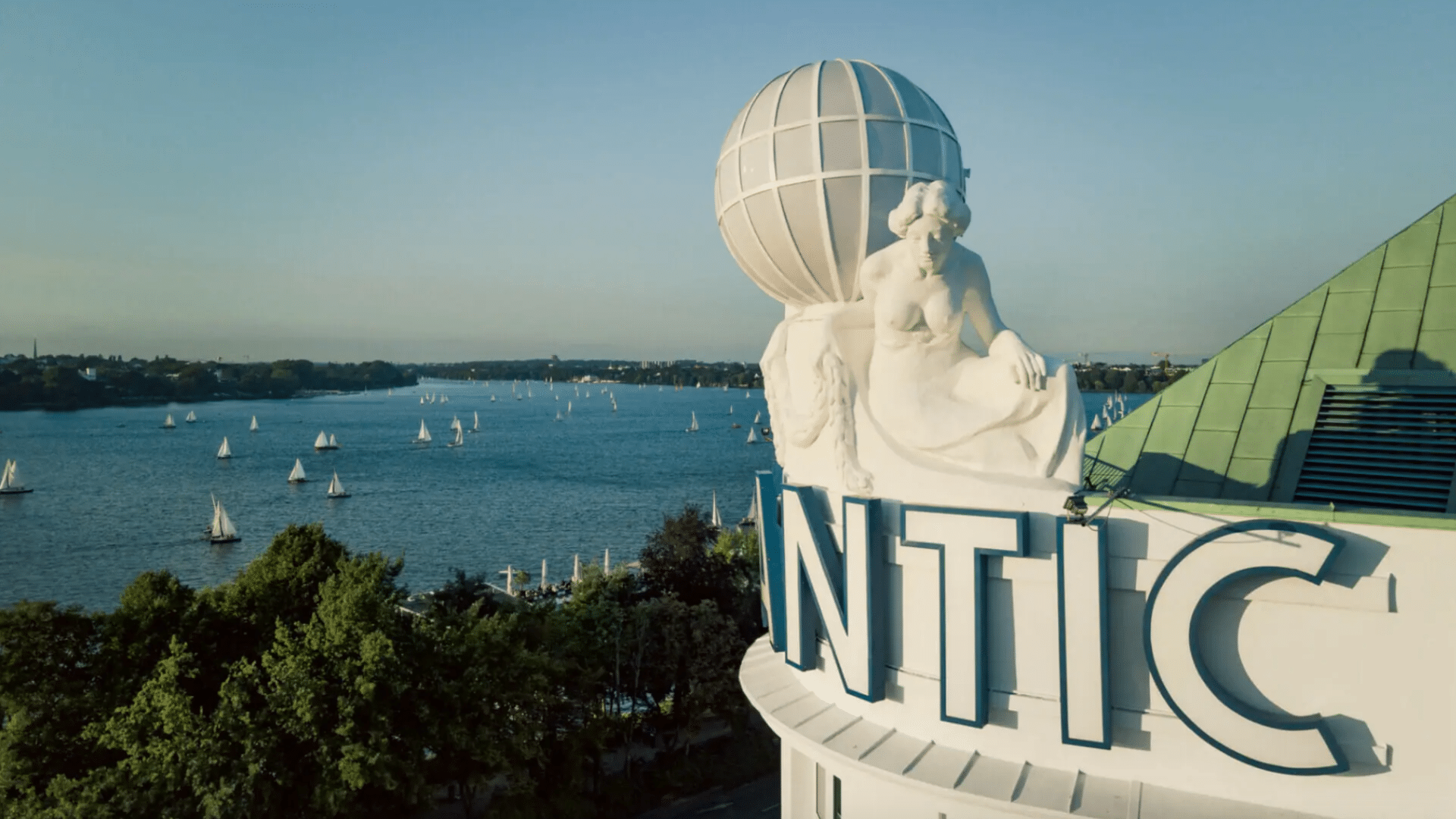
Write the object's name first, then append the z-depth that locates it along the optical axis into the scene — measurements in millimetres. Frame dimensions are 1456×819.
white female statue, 13375
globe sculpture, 15922
